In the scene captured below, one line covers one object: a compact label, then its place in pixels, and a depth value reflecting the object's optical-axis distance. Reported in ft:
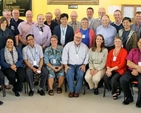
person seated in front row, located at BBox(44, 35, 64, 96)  14.65
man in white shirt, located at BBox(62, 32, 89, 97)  14.38
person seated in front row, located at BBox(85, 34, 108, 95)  14.24
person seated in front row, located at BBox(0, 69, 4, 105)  13.36
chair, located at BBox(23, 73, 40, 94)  14.76
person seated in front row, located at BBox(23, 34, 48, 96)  14.29
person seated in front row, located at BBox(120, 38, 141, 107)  12.95
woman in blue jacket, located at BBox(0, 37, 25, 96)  13.93
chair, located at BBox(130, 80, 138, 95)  13.05
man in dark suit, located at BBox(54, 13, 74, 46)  15.66
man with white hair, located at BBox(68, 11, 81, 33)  16.74
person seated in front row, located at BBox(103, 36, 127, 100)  13.64
